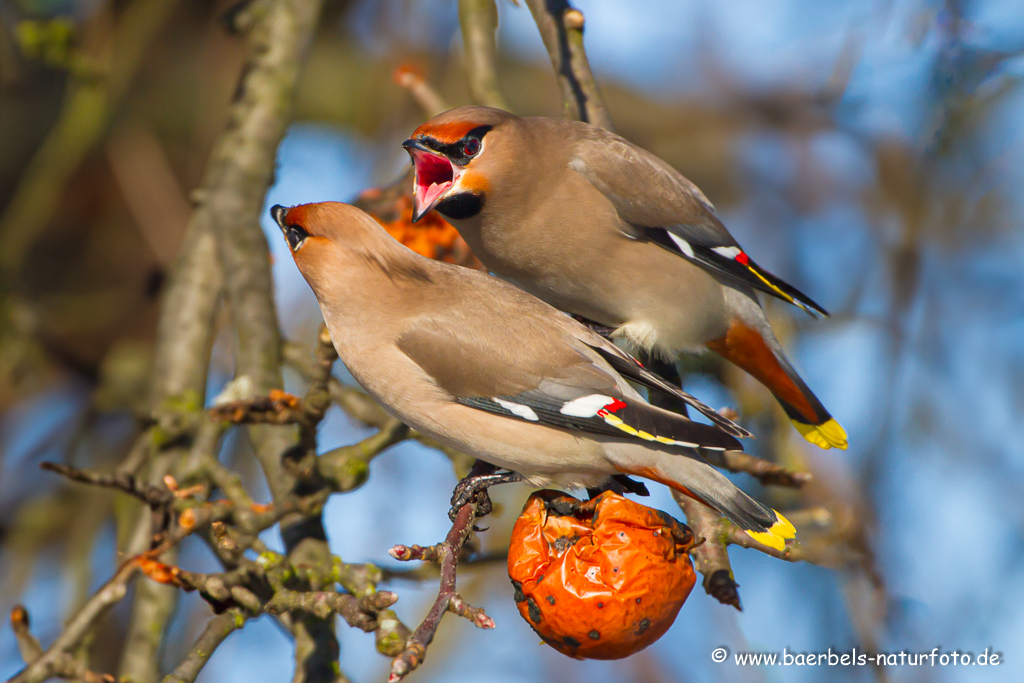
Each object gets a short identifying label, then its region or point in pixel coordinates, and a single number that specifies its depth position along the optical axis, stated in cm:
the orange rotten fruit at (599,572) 412
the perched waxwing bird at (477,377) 453
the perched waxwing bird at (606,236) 558
